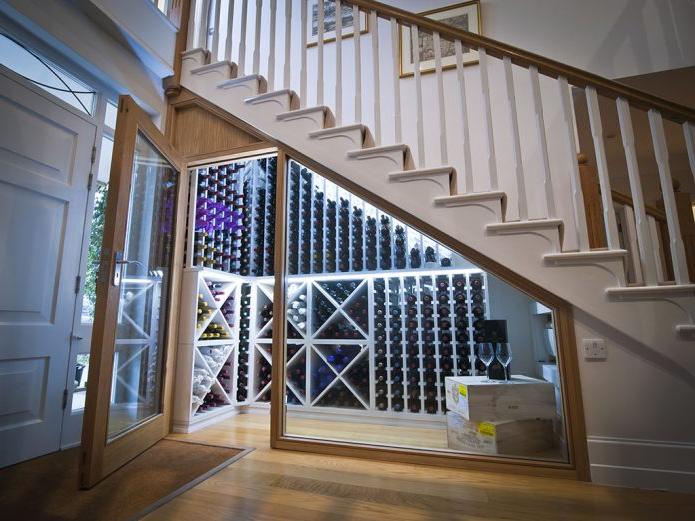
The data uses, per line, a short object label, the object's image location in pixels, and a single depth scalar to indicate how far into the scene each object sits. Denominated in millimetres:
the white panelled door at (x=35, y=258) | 2031
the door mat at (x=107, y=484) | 1510
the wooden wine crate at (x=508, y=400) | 2082
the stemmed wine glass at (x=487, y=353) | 2303
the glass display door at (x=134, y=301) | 1811
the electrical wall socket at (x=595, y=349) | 1847
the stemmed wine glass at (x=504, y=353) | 2291
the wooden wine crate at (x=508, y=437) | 2012
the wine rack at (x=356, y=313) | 2586
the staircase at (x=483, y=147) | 1786
